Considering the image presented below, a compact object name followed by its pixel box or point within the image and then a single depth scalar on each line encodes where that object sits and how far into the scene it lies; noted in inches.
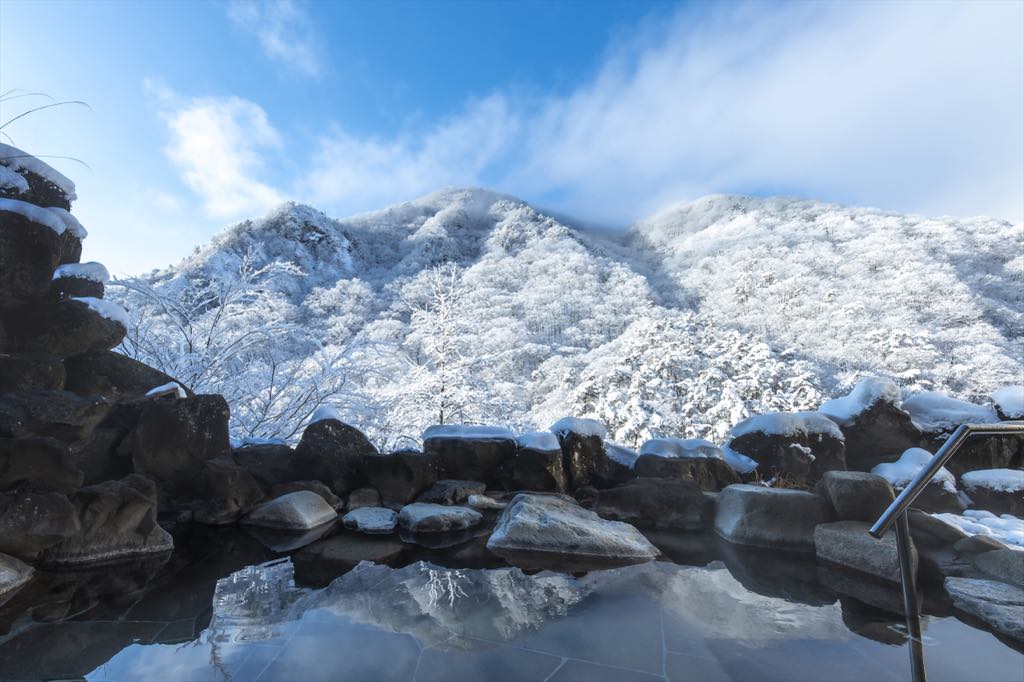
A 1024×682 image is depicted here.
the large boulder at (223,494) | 190.9
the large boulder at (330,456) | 232.4
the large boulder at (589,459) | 272.5
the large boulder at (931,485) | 222.4
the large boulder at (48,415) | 147.9
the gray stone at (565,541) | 150.5
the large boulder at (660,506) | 203.9
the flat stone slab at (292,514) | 186.1
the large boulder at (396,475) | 232.2
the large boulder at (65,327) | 183.3
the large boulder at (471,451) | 263.0
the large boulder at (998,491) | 220.8
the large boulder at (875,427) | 270.8
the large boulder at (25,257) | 171.8
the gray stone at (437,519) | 187.0
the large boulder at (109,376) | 194.5
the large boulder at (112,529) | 135.4
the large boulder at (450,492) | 230.7
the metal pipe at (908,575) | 97.9
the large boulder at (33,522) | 123.6
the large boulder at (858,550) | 135.6
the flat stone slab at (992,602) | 104.0
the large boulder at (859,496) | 157.6
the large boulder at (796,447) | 264.4
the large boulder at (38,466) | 132.1
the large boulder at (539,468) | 259.0
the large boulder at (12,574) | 110.4
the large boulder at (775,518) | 169.2
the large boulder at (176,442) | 194.2
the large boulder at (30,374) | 168.4
